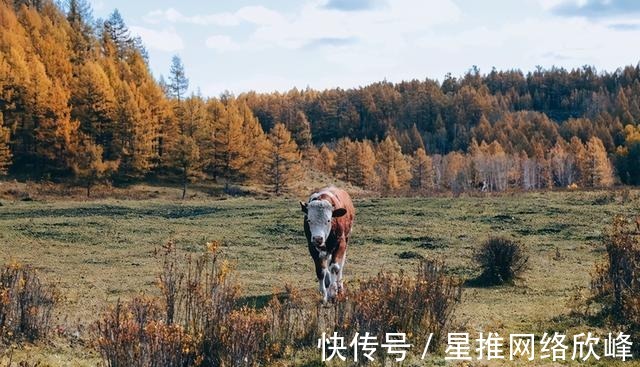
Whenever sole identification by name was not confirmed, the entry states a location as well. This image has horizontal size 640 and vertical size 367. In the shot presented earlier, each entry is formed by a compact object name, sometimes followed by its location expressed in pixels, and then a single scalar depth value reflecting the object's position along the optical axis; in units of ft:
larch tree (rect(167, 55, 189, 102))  356.79
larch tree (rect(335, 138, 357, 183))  309.22
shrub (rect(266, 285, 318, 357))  31.74
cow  46.44
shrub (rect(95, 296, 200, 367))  25.03
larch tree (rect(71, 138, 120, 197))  219.61
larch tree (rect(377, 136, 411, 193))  317.83
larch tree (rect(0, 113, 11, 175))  217.17
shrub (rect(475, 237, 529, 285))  61.46
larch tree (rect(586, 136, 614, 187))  344.90
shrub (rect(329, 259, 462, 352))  30.01
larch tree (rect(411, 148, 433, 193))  376.27
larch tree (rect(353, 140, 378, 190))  308.19
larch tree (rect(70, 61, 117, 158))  260.62
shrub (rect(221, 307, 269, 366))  27.58
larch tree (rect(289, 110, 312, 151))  332.80
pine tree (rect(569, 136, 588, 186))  366.47
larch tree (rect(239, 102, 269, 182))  259.60
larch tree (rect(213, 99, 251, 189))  258.37
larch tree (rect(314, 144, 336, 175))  331.26
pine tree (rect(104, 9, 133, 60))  415.85
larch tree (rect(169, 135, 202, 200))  230.68
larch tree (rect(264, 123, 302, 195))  248.93
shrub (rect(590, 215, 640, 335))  39.06
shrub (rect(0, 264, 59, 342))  33.91
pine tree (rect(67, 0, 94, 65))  361.71
